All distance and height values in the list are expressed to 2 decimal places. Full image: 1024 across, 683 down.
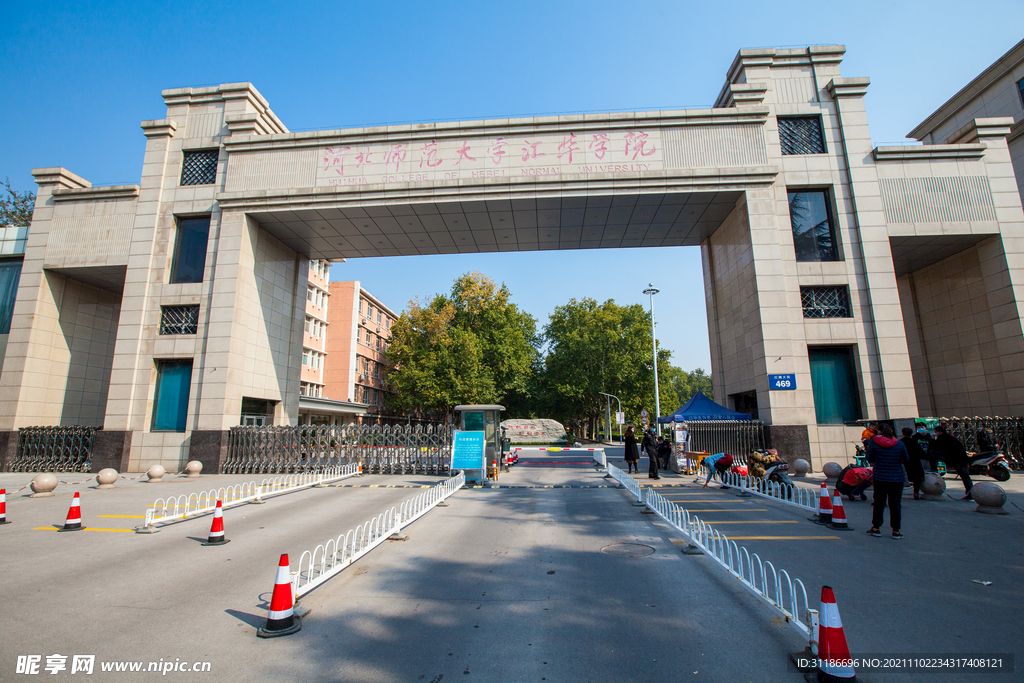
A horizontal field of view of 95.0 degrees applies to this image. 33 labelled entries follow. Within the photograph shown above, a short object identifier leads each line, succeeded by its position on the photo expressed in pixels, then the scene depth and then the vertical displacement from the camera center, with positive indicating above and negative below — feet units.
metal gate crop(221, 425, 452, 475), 60.85 -2.75
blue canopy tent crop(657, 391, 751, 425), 59.98 +1.88
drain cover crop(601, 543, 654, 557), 23.13 -6.12
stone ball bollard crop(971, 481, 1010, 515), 30.78 -4.77
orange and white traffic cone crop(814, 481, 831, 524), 28.94 -5.10
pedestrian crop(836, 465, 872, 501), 36.19 -4.32
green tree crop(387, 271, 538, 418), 136.87 +23.98
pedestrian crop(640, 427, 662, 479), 53.88 -2.56
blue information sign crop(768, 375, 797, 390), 57.06 +5.27
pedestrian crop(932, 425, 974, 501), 36.60 -2.36
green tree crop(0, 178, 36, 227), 112.78 +52.79
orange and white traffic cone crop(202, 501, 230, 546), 25.44 -5.48
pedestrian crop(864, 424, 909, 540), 25.39 -2.62
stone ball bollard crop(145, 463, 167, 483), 52.26 -4.49
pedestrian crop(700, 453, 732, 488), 47.01 -3.68
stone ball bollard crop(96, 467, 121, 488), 47.47 -4.52
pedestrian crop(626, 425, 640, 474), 59.11 -2.68
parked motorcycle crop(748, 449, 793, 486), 41.98 -3.60
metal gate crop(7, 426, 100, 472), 66.08 -2.27
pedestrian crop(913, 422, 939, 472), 41.50 -1.60
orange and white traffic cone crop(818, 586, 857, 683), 11.28 -5.30
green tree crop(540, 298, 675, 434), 171.94 +24.79
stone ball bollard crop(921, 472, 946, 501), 36.27 -4.77
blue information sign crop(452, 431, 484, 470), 48.44 -2.28
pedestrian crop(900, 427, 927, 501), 36.27 -2.91
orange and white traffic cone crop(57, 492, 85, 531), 28.68 -5.20
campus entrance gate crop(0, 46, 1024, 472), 60.29 +29.28
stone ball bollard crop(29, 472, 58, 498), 41.01 -4.49
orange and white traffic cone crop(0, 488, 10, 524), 29.96 -4.88
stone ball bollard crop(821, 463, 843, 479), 45.42 -4.23
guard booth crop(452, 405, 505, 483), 48.47 -2.13
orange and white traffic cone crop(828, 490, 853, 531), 28.02 -5.52
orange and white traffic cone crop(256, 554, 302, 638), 14.65 -5.63
